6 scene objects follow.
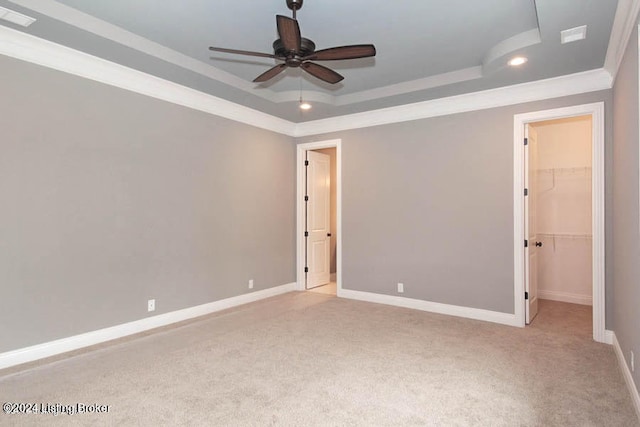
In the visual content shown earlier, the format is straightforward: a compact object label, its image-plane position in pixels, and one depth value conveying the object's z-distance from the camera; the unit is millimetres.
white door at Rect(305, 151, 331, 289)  6016
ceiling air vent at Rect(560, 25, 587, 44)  2751
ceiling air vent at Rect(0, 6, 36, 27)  2518
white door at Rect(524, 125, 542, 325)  4078
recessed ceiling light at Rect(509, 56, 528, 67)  3294
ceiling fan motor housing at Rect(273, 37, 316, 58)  2592
